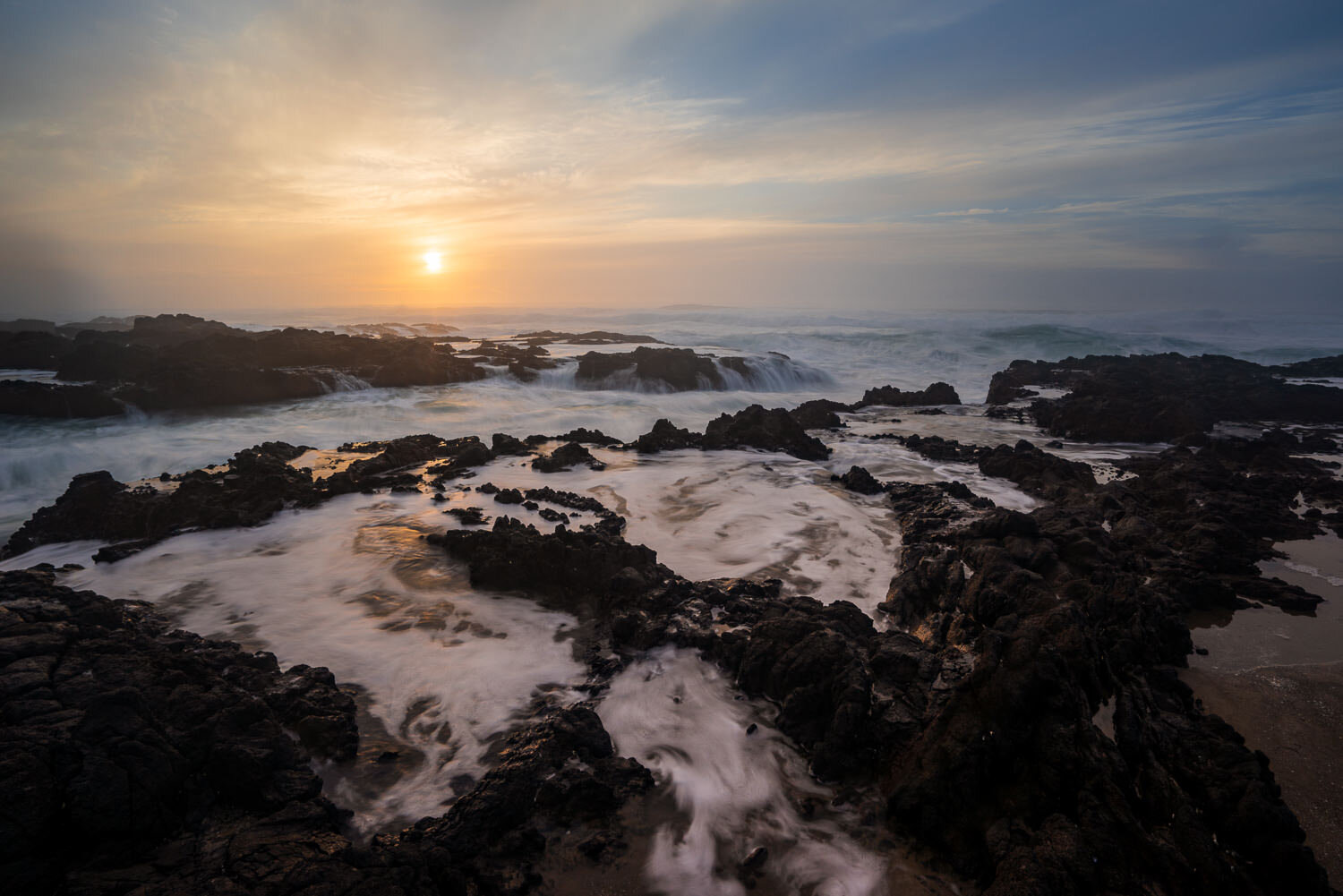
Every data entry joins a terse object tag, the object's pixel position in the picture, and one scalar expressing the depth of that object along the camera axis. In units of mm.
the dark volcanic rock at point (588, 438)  16828
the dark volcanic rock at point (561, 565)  7801
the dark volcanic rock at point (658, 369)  31719
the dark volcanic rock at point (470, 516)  9609
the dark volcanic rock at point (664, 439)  15828
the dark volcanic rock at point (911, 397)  27500
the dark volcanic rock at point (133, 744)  3078
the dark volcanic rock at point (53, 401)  18594
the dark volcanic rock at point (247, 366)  21578
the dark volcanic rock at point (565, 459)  13656
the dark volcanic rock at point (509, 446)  15148
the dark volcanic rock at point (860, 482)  12867
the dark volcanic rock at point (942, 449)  16109
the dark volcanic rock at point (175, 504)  9484
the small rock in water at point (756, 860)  3850
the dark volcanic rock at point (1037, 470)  12530
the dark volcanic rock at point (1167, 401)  19750
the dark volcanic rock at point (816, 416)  20922
